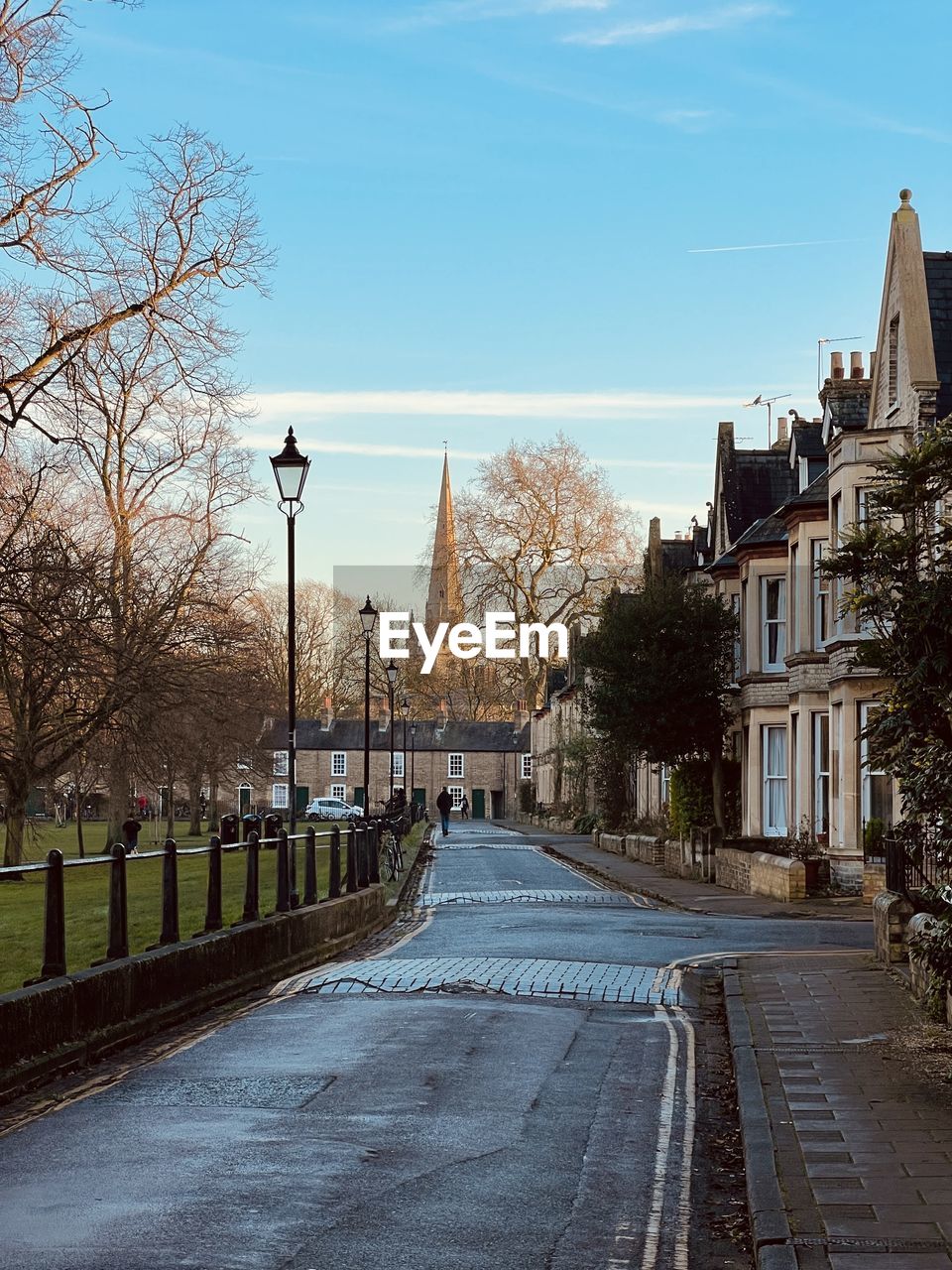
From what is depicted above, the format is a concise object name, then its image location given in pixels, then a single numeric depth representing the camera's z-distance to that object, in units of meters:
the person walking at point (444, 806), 64.25
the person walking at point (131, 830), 43.44
